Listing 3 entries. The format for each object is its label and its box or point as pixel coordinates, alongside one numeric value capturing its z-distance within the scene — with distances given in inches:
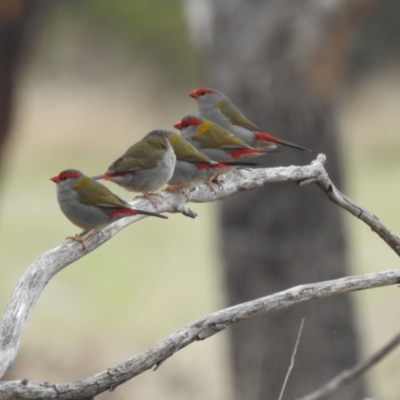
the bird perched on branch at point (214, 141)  403.2
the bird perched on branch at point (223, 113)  440.8
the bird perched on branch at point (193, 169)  386.0
